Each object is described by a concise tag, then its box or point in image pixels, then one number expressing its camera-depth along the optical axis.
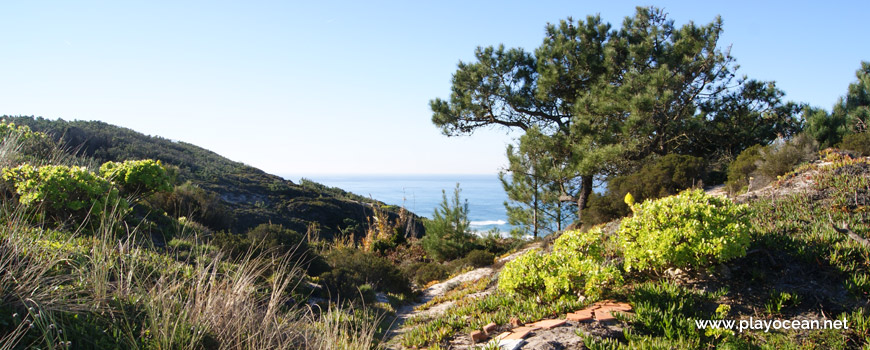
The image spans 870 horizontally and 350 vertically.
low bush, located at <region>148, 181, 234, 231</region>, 10.68
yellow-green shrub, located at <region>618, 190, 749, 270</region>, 3.93
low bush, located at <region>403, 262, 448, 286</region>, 10.07
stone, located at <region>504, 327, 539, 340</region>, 3.35
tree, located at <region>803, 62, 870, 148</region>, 11.01
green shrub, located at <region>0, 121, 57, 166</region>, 6.48
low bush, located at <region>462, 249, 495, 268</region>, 10.49
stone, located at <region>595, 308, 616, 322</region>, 3.57
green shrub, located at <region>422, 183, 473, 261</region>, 12.31
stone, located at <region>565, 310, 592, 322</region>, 3.58
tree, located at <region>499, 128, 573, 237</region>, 13.20
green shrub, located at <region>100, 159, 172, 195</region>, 8.19
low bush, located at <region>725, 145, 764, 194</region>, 9.12
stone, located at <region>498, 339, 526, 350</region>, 3.15
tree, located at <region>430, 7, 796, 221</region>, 11.96
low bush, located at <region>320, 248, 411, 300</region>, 7.54
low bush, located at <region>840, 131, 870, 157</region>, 8.76
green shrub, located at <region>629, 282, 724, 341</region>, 3.30
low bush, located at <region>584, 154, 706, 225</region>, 9.72
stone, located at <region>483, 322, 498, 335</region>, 3.66
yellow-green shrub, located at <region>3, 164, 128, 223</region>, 5.65
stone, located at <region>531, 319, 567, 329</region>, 3.50
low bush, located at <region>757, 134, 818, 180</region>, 8.61
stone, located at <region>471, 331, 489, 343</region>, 3.50
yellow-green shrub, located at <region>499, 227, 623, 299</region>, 3.99
